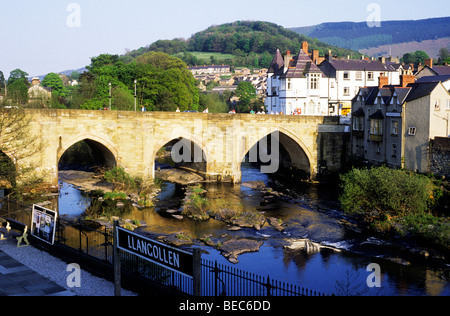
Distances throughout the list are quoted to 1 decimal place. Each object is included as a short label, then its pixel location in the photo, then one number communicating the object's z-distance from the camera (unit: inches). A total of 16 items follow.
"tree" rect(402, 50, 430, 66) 6054.1
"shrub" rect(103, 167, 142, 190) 1701.5
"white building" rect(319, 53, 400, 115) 2549.2
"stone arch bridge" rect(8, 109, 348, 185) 1651.1
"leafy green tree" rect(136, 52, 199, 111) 2856.8
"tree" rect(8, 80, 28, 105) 2761.6
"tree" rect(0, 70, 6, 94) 3764.8
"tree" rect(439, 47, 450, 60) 5913.9
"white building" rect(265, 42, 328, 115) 2522.1
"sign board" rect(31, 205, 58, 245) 800.3
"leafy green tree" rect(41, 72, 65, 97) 4869.6
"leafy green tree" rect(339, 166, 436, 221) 1251.8
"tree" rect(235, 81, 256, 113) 4138.8
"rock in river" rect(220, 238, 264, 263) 1049.5
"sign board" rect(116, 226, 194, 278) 547.2
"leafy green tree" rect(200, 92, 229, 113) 3695.9
